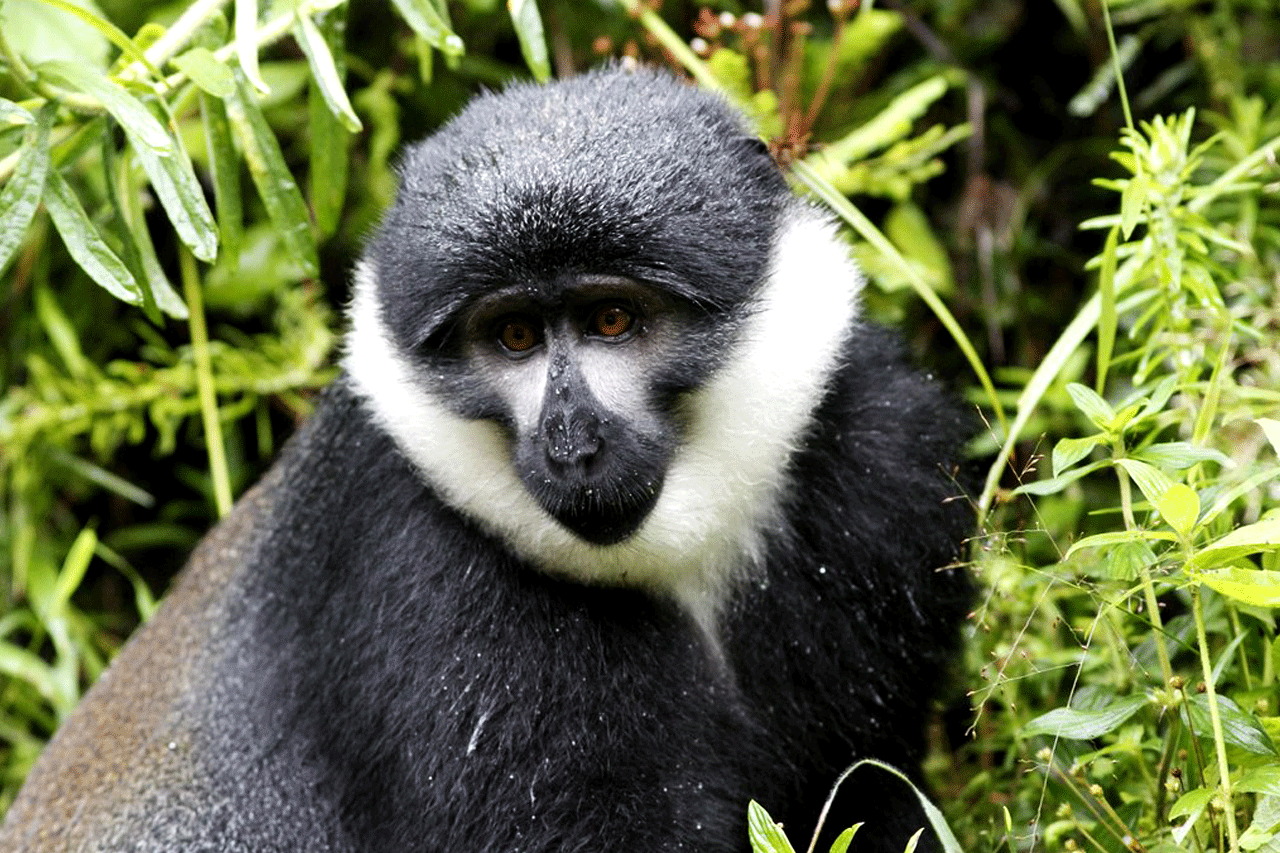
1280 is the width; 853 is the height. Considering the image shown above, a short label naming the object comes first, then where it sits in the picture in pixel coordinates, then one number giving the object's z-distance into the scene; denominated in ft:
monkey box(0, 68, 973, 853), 19.66
